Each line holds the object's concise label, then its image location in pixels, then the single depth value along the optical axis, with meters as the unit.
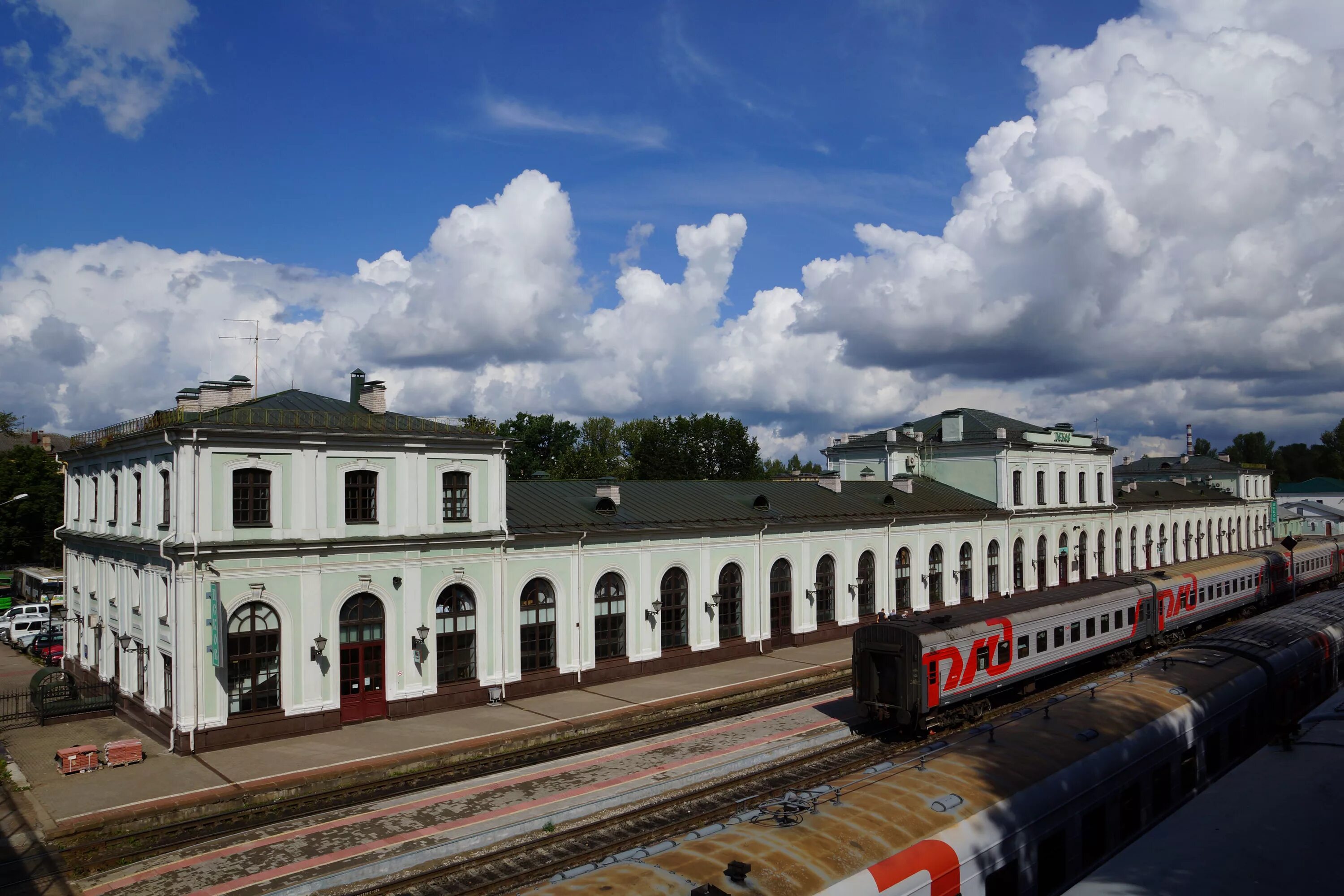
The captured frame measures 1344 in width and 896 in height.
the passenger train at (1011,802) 9.27
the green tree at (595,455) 90.06
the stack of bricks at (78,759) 21.41
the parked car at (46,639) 39.84
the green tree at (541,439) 92.19
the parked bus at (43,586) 54.74
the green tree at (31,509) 65.50
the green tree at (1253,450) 171.88
